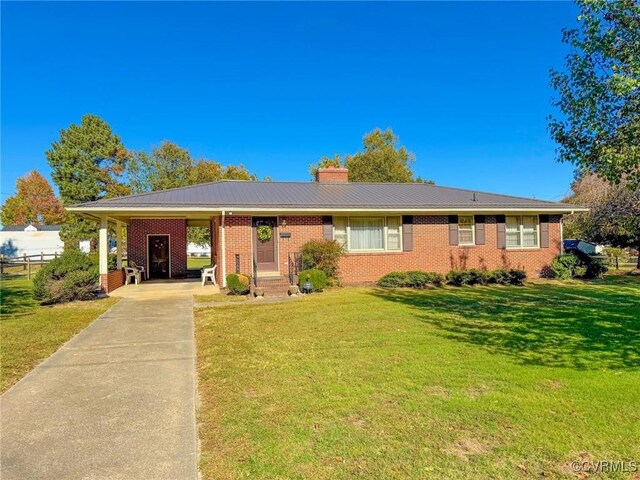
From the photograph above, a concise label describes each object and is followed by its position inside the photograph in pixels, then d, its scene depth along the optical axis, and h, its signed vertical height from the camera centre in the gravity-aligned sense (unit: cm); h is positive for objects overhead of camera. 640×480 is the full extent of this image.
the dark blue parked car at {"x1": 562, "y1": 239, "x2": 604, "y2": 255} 3049 -22
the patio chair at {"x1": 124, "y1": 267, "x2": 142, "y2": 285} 1588 -84
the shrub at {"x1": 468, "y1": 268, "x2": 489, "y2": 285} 1451 -109
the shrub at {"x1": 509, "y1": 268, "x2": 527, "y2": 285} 1468 -111
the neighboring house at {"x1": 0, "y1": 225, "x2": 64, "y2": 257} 3712 +103
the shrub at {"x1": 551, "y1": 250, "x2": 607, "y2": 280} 1586 -88
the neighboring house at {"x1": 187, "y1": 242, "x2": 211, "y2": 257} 4530 -4
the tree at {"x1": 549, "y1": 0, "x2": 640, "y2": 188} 589 +215
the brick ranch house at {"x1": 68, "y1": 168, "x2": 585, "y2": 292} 1379 +83
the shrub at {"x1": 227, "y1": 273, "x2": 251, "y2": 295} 1238 -100
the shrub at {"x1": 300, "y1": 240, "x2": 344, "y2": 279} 1385 -23
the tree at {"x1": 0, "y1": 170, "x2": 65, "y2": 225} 4975 +626
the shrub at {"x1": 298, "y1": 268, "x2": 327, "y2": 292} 1287 -91
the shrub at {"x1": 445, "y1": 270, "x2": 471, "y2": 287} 1447 -111
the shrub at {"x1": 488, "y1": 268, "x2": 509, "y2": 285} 1459 -109
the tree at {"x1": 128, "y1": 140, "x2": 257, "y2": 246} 3441 +668
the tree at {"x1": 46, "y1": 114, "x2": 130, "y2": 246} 3131 +654
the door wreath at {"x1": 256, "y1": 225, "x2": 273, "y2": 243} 1420 +59
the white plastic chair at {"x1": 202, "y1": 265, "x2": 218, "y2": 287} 1489 -84
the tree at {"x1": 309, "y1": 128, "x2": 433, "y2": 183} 4084 +855
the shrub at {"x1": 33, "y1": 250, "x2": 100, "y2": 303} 1067 -67
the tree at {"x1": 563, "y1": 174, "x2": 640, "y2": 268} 1723 +112
